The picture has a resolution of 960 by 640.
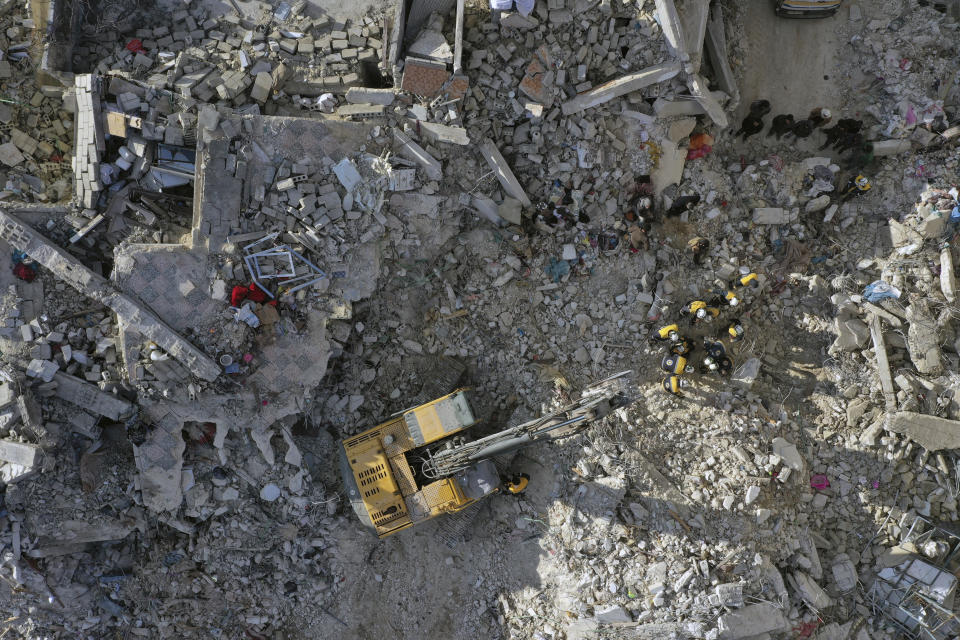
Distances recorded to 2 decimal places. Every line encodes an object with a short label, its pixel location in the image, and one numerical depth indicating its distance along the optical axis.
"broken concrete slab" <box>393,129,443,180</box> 11.78
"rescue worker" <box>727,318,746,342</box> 11.83
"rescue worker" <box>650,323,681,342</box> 11.66
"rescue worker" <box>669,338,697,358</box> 11.74
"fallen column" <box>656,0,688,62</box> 11.54
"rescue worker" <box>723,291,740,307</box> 11.71
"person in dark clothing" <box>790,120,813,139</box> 12.36
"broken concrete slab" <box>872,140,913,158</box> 12.53
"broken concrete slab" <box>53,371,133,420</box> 11.54
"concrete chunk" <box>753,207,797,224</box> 12.55
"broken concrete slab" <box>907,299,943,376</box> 11.61
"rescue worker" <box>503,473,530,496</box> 11.83
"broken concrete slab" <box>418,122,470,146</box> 11.77
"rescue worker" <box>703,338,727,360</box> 11.68
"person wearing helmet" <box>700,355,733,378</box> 11.63
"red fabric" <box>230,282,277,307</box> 11.42
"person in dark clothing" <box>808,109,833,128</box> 12.31
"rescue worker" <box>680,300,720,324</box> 11.69
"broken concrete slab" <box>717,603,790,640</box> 10.67
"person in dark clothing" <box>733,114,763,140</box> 12.49
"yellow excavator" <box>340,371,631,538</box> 11.23
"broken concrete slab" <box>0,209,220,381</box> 11.31
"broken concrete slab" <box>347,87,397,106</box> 11.70
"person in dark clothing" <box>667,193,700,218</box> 12.30
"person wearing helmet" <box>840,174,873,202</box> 12.26
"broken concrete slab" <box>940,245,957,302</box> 11.62
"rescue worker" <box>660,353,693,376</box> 11.70
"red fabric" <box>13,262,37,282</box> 11.42
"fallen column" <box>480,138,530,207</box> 12.11
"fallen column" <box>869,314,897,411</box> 11.72
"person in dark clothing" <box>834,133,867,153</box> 12.60
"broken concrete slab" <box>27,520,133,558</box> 11.77
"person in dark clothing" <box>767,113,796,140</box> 12.43
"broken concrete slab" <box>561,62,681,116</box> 11.91
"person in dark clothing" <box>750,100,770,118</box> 12.34
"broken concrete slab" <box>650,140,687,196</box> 12.45
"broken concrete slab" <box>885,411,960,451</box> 11.38
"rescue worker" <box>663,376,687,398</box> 11.80
